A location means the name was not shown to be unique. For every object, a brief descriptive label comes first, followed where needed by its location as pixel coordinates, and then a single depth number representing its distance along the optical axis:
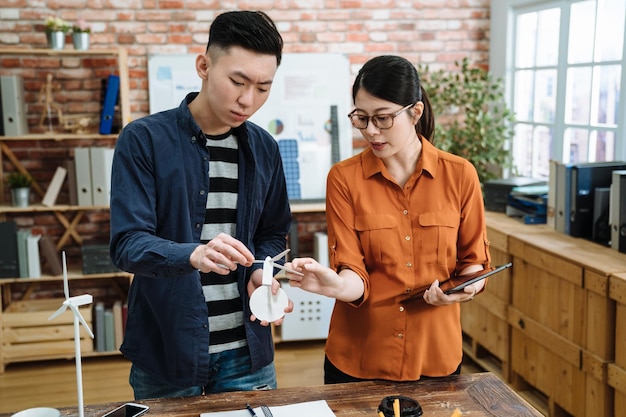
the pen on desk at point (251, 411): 1.52
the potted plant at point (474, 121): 4.08
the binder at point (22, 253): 3.99
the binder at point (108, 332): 4.16
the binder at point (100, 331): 4.16
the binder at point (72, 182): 4.07
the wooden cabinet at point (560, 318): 2.69
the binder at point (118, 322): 4.18
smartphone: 1.54
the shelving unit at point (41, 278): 4.02
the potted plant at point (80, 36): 3.95
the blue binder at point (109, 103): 4.01
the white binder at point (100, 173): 4.03
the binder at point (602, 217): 3.03
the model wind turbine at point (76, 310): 1.33
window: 3.45
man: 1.64
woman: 1.84
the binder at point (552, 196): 3.32
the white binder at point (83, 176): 4.04
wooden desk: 1.56
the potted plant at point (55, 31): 3.89
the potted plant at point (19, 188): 4.04
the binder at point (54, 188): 4.07
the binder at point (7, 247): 3.97
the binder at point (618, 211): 2.80
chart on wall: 4.42
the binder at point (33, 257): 3.99
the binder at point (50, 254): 4.07
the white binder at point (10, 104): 3.93
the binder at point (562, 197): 3.20
